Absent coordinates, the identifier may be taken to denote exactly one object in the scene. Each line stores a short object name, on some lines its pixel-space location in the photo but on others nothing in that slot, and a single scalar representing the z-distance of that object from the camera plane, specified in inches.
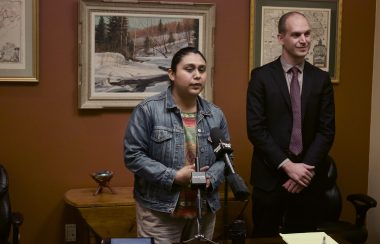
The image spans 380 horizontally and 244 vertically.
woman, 83.1
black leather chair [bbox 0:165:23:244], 105.3
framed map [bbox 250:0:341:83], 133.3
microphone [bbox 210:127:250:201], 62.2
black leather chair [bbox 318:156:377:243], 116.9
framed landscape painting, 123.7
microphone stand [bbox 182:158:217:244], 64.1
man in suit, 104.0
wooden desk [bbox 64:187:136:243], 113.7
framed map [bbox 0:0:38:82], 119.3
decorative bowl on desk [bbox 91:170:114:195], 120.4
